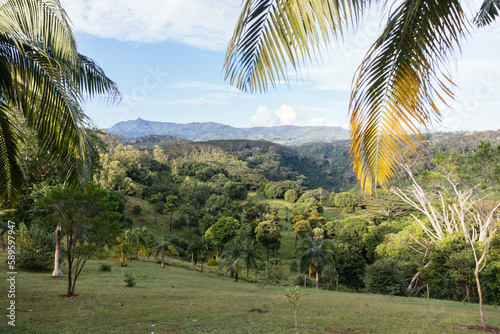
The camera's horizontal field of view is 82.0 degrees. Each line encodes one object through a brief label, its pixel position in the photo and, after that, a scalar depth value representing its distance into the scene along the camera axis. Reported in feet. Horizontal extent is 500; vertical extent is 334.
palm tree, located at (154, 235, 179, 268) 80.81
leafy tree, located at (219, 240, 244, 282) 70.59
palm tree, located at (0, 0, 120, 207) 13.70
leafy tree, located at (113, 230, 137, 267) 67.90
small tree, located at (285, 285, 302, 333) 21.35
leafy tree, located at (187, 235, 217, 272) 87.40
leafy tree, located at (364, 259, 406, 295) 62.64
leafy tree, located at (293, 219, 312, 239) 132.98
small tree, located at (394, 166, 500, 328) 56.18
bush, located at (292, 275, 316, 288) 85.39
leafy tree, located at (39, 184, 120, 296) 29.89
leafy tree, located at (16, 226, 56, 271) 47.33
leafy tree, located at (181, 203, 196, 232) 141.38
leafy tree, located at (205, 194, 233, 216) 161.37
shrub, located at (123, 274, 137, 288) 44.24
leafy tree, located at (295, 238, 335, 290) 75.20
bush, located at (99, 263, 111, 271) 58.34
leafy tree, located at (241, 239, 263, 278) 78.95
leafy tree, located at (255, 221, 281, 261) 116.06
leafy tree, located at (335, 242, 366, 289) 90.71
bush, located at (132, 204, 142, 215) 137.28
